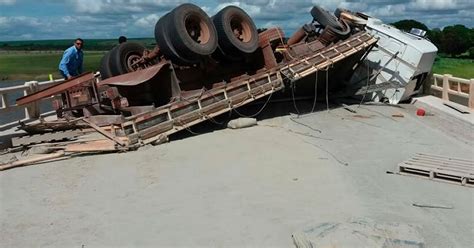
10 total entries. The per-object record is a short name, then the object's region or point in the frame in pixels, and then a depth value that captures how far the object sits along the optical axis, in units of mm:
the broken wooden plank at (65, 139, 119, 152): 9000
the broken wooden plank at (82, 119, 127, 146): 9258
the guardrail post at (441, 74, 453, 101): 14852
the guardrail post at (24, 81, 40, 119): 12375
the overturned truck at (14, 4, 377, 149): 10329
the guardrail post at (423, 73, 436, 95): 16141
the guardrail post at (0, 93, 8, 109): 10981
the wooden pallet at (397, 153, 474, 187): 7296
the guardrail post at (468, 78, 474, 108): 13062
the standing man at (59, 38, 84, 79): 13023
